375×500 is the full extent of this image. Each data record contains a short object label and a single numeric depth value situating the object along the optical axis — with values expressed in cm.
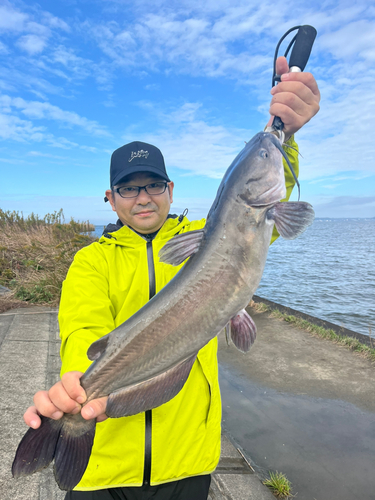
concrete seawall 591
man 71
